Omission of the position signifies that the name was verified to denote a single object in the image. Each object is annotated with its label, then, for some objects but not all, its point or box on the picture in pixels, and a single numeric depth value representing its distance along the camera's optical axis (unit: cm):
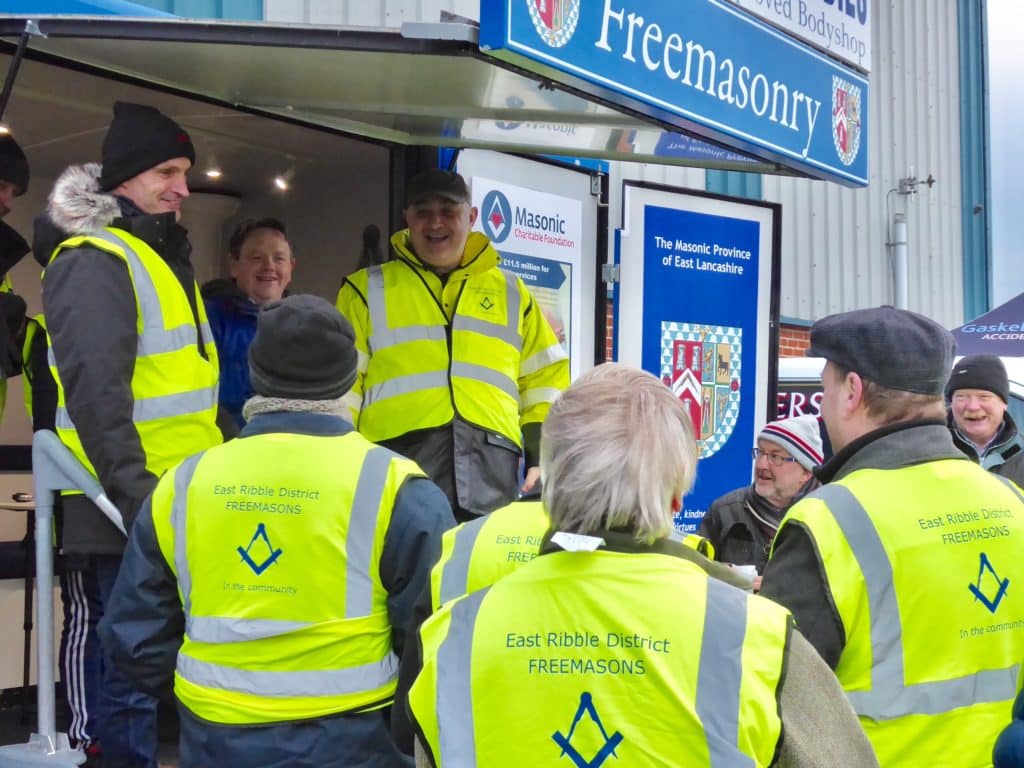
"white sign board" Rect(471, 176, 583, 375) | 552
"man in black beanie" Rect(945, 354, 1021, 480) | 613
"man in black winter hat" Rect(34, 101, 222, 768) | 329
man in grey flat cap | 227
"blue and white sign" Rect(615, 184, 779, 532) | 625
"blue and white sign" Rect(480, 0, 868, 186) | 346
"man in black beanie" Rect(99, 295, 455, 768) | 258
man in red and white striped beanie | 498
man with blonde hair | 172
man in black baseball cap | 443
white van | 755
